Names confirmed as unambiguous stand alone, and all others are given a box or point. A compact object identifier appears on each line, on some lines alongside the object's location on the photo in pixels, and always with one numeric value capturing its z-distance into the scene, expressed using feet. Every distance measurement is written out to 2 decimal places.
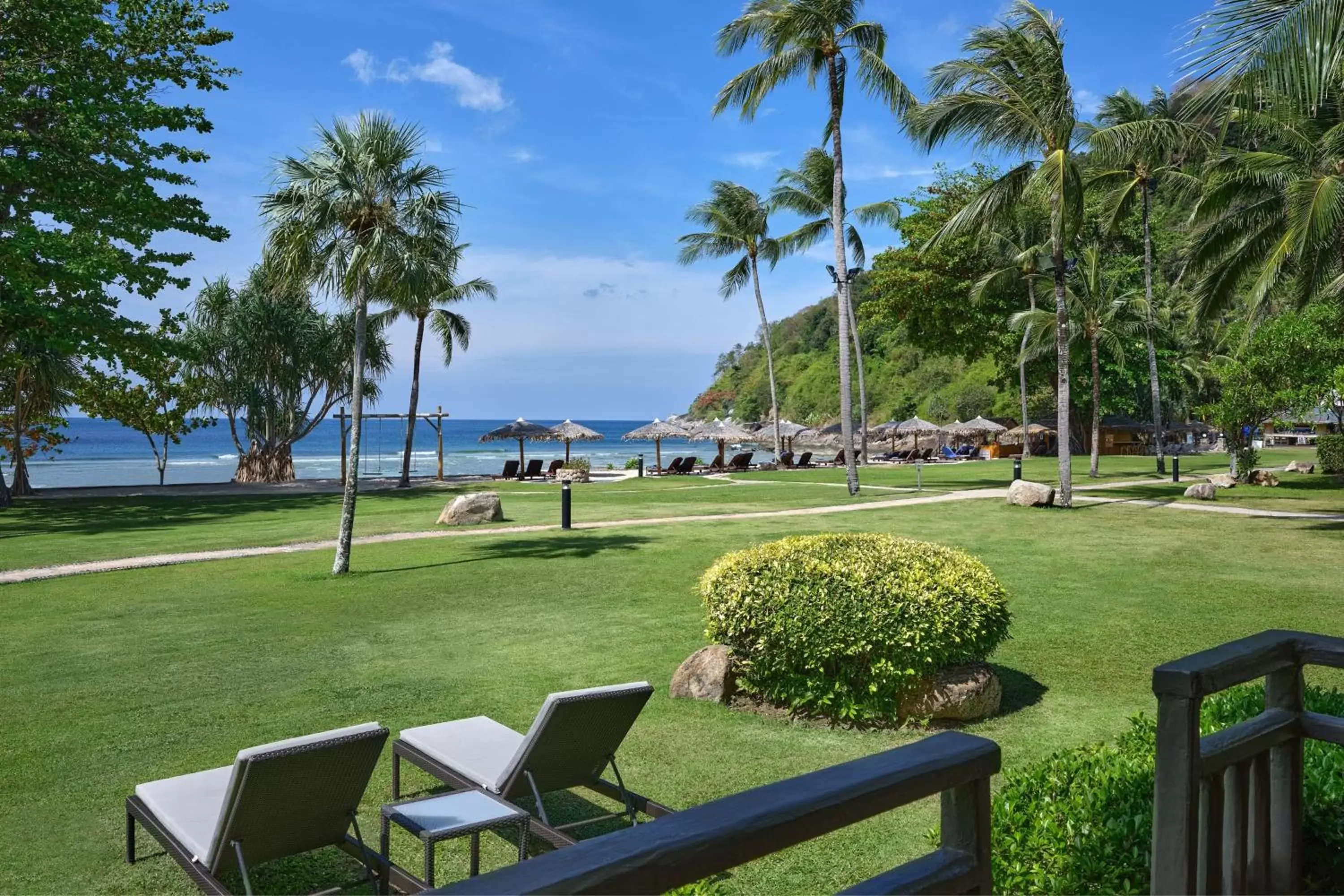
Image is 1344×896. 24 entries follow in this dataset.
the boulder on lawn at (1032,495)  64.18
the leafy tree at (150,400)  98.22
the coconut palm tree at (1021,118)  60.34
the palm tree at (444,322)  106.11
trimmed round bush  19.60
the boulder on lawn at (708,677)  22.18
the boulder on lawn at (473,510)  62.64
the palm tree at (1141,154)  63.21
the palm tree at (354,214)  40.37
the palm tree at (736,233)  135.85
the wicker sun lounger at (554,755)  14.03
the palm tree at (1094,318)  108.88
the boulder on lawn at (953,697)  20.15
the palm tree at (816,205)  119.44
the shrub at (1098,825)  10.25
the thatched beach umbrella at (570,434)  132.67
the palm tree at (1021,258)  96.94
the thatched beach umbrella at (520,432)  132.46
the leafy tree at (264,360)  115.75
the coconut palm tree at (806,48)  74.64
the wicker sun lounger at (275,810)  11.78
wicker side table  12.70
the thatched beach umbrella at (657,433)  135.95
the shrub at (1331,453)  86.94
